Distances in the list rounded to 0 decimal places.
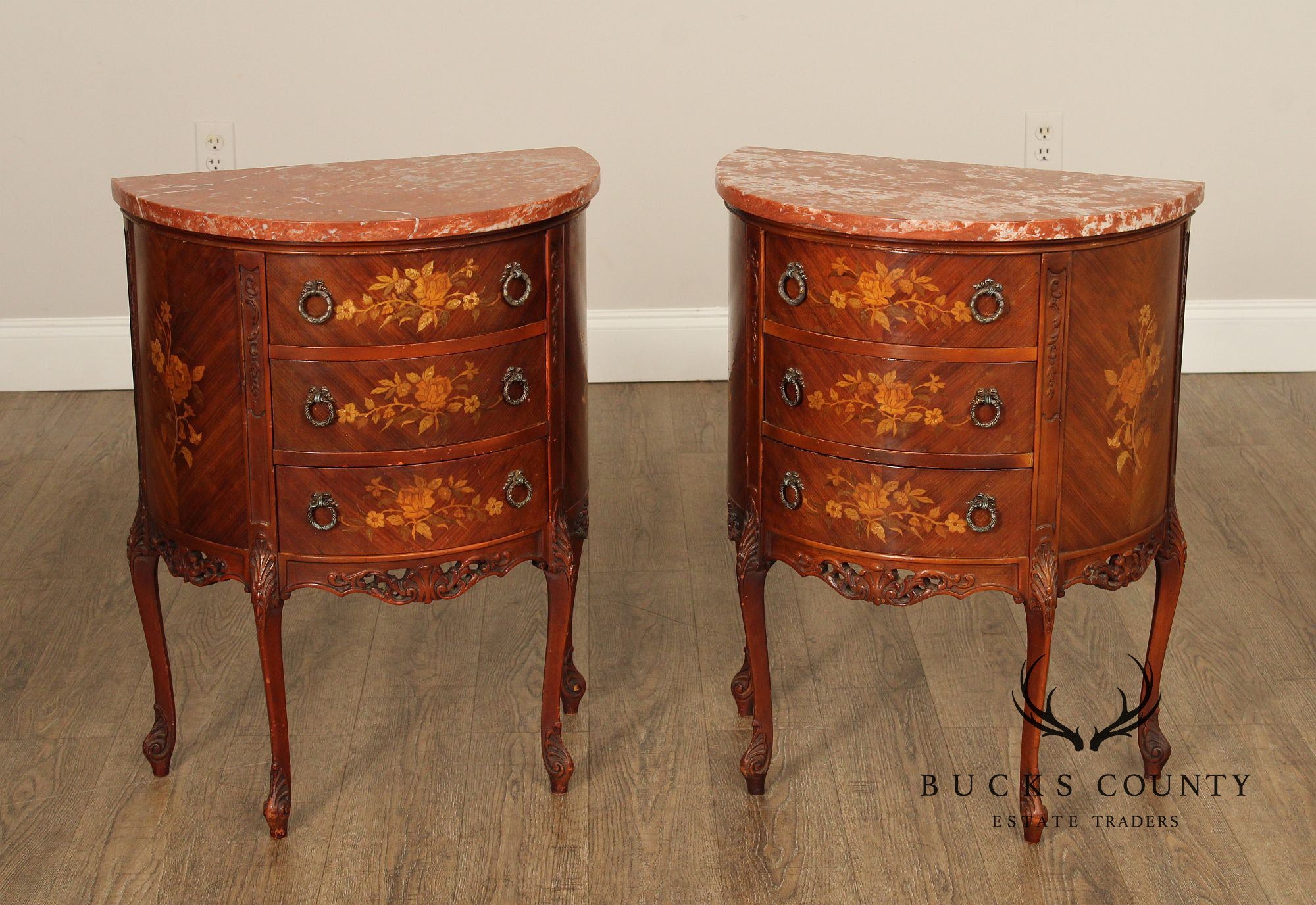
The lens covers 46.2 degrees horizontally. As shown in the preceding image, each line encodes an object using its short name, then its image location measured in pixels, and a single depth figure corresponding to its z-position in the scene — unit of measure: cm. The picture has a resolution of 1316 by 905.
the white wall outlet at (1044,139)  373
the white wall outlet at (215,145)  367
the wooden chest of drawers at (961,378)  182
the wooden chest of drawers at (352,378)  185
